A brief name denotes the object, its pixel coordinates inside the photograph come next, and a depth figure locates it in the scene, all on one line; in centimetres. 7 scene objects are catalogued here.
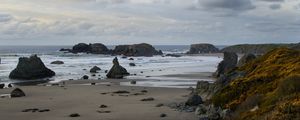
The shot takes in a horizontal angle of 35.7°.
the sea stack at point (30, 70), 6494
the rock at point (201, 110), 2612
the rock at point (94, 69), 7300
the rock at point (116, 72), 6294
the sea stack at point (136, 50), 15771
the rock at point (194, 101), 2986
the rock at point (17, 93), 3925
